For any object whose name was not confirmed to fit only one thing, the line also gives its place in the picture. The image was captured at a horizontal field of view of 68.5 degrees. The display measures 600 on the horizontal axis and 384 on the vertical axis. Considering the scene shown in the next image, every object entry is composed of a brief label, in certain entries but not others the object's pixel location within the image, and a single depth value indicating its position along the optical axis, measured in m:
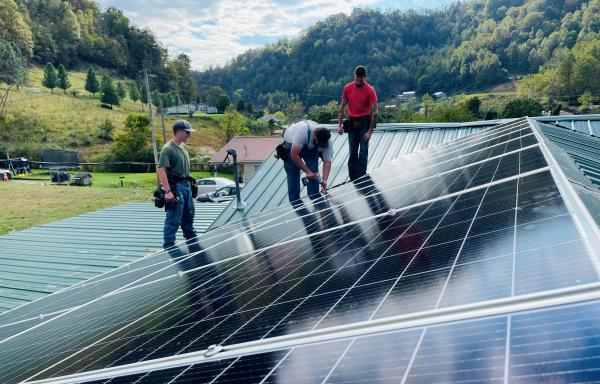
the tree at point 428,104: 107.22
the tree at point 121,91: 116.06
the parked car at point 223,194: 30.95
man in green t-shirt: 8.12
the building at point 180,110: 118.31
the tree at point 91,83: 112.00
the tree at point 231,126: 89.94
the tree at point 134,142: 73.38
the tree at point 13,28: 111.81
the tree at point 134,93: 118.44
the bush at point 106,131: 84.81
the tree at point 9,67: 94.75
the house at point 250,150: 61.47
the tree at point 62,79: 108.89
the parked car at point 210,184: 40.53
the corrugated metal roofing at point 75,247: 9.40
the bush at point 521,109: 72.62
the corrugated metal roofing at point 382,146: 12.18
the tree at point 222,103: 123.31
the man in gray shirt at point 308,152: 8.90
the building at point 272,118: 120.94
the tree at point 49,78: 104.81
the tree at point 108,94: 106.06
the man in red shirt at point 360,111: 10.05
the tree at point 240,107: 125.32
